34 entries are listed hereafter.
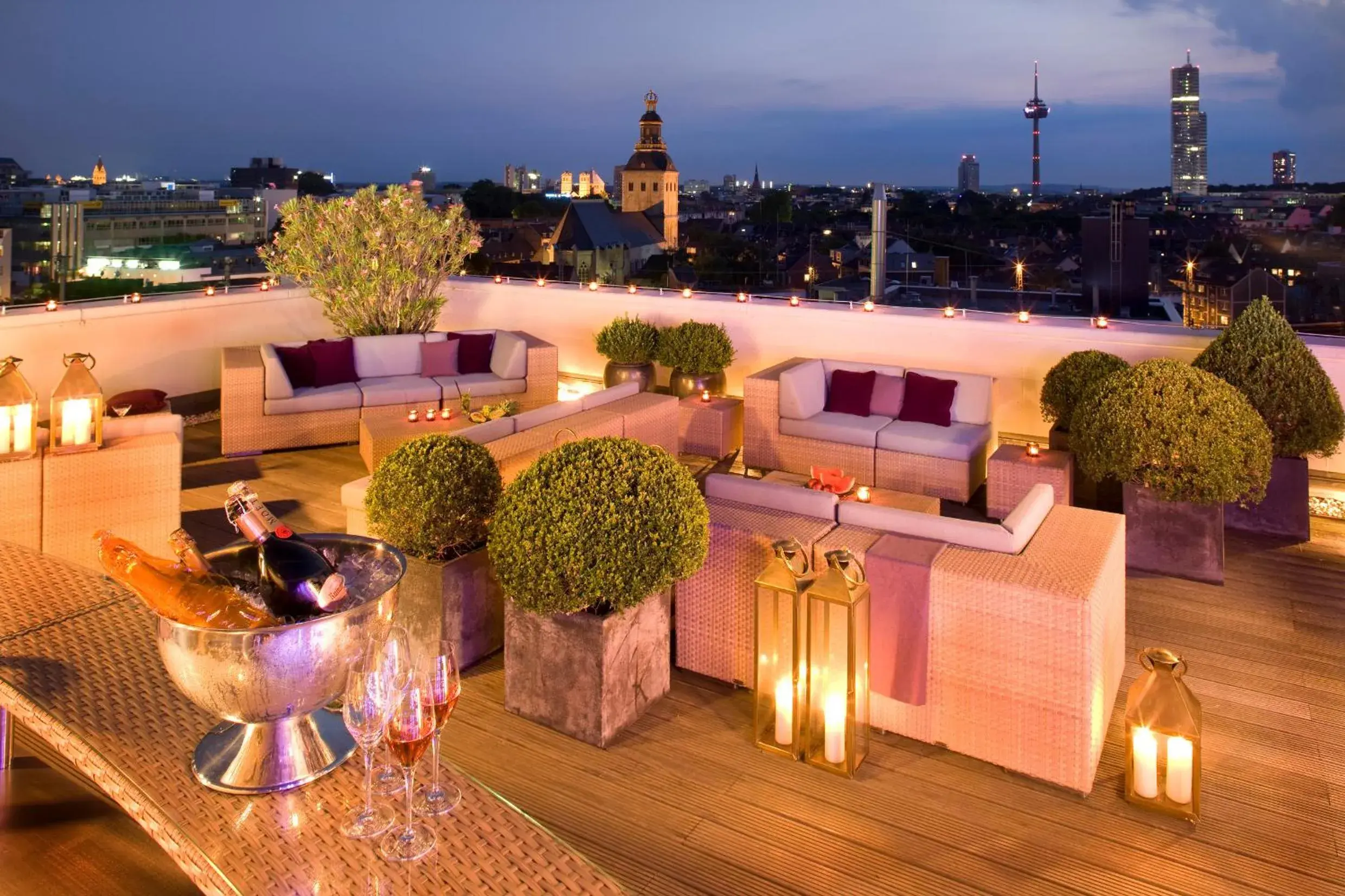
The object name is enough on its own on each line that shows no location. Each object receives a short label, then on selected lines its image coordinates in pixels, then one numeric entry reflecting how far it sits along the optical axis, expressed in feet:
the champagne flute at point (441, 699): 3.98
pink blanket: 9.14
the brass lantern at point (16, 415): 12.43
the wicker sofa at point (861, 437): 17.94
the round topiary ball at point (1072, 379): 17.60
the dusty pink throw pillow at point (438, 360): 23.59
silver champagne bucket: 4.05
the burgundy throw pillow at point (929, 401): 19.10
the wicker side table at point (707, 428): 21.22
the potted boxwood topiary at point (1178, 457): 13.67
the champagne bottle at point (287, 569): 4.39
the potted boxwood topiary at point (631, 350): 23.63
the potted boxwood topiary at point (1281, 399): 15.64
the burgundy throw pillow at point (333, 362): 22.29
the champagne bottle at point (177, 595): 4.15
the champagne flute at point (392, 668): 4.22
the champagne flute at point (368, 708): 4.14
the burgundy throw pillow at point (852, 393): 19.76
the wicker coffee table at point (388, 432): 18.53
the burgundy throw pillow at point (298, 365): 21.81
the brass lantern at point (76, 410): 12.88
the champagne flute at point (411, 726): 4.08
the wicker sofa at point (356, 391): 20.74
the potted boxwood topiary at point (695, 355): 22.84
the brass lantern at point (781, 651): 8.89
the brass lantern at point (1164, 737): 8.27
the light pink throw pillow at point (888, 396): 19.69
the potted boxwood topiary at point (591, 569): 8.97
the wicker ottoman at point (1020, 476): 16.01
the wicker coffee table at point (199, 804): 3.53
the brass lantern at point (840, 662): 8.61
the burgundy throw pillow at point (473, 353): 23.81
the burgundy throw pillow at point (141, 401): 21.66
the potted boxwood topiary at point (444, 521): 10.43
